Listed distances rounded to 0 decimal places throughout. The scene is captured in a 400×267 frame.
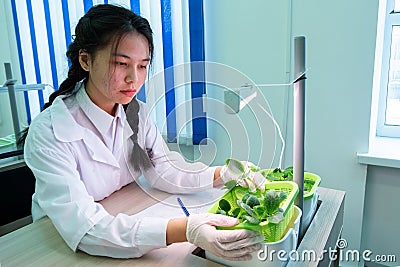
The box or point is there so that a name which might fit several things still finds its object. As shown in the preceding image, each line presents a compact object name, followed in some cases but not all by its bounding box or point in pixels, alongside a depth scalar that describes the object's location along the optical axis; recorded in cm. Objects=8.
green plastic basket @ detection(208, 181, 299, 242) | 66
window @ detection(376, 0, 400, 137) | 160
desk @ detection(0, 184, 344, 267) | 75
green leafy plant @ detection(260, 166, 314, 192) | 91
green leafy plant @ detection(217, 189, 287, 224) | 66
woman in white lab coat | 76
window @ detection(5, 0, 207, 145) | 81
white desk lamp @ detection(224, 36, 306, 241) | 70
